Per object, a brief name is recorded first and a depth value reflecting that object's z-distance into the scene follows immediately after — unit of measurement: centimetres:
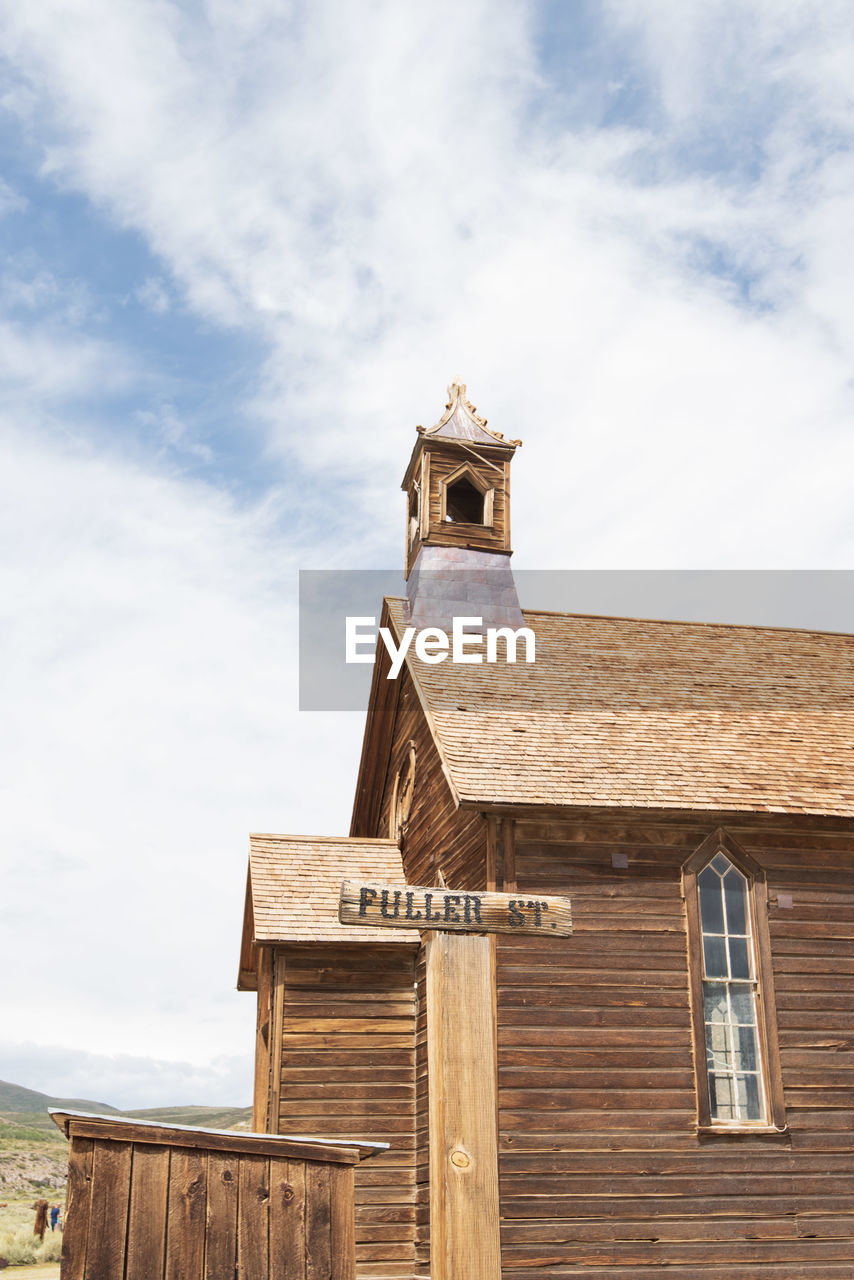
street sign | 642
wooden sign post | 596
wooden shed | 646
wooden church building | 1260
